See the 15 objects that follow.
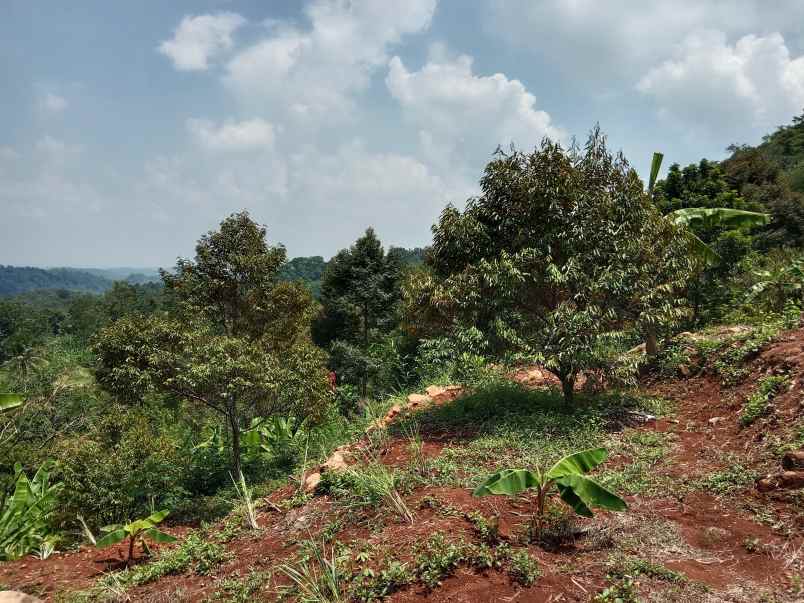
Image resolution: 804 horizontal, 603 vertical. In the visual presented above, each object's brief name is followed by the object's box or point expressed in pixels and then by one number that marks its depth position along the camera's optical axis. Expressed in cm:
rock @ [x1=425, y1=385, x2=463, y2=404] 1105
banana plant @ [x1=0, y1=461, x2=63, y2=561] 814
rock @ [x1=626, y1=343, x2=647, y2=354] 1188
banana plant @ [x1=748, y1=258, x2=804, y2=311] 1116
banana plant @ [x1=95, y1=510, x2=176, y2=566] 639
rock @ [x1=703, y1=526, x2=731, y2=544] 456
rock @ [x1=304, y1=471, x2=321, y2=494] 729
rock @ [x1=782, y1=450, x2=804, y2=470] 522
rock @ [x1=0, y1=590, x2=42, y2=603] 473
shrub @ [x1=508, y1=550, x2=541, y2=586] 398
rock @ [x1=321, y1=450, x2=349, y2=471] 743
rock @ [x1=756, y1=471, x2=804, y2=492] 500
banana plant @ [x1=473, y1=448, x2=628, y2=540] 440
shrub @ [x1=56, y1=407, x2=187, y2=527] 827
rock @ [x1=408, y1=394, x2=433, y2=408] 1083
